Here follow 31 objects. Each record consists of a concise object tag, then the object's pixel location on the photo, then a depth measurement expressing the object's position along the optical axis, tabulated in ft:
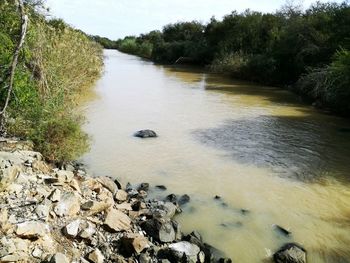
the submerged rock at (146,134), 44.71
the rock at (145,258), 20.44
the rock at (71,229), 20.42
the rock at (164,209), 25.41
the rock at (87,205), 23.31
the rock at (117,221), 22.29
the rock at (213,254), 21.63
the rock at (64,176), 25.08
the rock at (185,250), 20.88
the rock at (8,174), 21.52
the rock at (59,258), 17.58
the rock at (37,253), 18.07
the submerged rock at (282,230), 25.02
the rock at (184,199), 28.56
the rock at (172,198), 28.50
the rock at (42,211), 20.63
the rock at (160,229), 22.54
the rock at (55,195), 22.36
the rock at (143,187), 30.30
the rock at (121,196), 27.32
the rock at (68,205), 21.88
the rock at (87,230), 20.66
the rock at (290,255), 21.77
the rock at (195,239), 22.49
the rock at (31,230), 18.80
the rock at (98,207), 23.34
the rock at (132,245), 20.78
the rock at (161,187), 30.76
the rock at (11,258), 16.90
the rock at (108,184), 28.40
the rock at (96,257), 19.35
